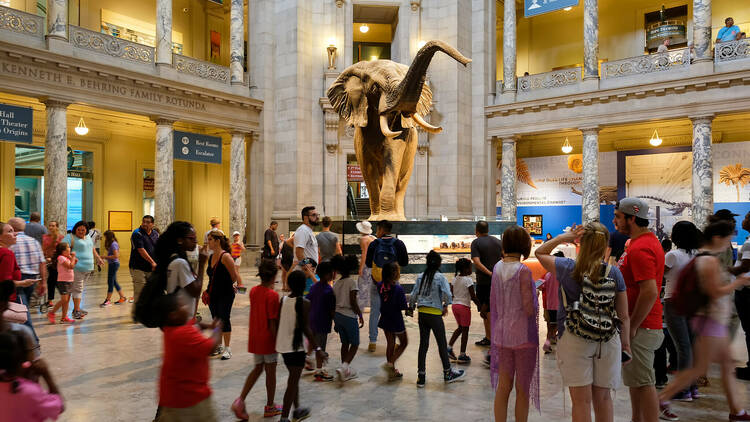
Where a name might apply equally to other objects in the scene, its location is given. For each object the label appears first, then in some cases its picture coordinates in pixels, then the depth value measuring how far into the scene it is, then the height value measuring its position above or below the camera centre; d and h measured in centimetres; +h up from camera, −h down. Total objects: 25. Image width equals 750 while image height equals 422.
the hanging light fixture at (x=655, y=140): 1972 +272
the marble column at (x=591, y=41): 1841 +603
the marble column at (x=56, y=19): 1432 +534
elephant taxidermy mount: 958 +164
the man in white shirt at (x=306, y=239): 675 -34
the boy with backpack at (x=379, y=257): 645 -56
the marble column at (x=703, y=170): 1655 +133
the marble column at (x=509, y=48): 2016 +635
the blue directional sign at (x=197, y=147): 1728 +222
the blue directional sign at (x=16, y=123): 1290 +226
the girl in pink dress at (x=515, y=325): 349 -75
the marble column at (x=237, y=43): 1861 +607
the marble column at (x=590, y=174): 1856 +136
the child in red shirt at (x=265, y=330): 416 -93
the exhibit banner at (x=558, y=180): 2131 +136
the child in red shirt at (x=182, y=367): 281 -83
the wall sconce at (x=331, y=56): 1925 +576
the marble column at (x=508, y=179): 2036 +132
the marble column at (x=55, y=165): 1456 +137
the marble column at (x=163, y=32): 1684 +584
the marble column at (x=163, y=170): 1700 +141
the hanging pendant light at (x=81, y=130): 1655 +265
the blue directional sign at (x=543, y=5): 1702 +694
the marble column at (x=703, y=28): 1630 +572
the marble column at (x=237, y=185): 1902 +102
